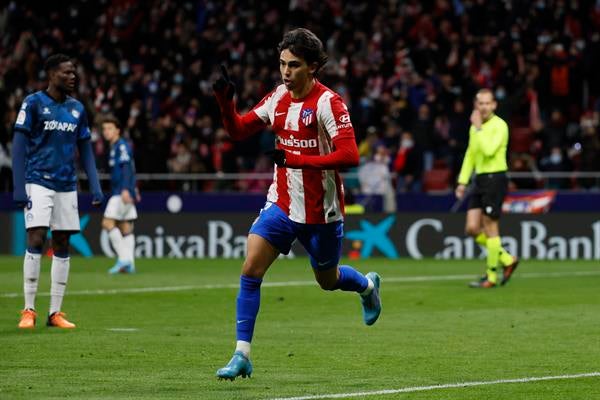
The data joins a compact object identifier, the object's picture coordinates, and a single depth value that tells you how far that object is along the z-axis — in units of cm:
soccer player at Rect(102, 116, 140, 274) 2164
